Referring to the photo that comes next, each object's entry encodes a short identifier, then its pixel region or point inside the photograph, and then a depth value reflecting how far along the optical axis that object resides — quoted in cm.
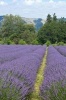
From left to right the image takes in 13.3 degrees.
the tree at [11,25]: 7612
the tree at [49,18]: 7751
